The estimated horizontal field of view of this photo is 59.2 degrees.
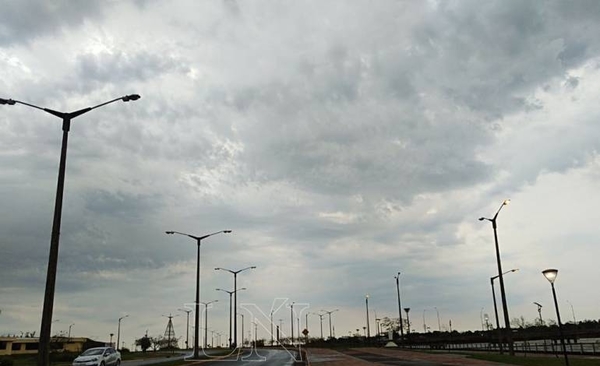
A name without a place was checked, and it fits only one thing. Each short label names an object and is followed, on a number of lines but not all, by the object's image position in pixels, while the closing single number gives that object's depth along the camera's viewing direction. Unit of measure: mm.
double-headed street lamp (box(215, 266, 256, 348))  78100
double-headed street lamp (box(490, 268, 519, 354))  60262
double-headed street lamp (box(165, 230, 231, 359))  47544
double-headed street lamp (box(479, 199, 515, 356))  39966
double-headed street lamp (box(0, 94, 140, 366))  15745
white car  35594
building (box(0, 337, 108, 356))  105812
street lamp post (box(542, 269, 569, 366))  27562
